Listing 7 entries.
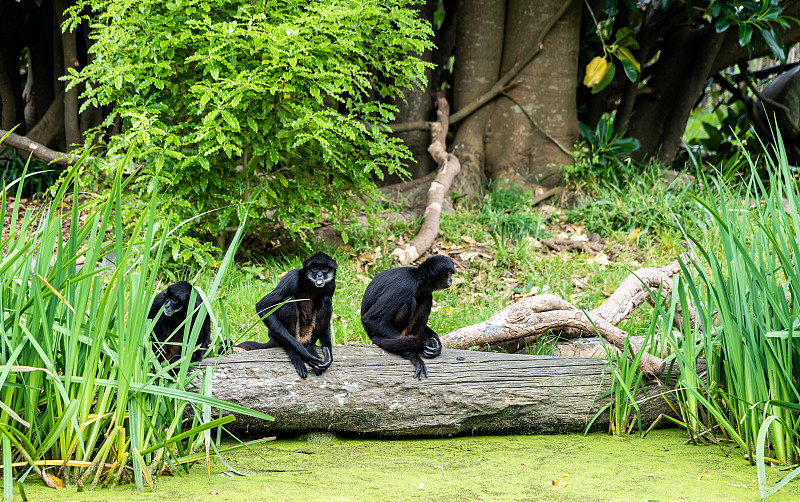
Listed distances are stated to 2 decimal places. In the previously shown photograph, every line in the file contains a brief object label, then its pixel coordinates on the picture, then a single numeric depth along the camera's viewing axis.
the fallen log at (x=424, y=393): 7.70
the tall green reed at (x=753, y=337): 6.49
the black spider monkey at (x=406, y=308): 8.27
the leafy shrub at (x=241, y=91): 12.25
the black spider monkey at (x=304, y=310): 7.93
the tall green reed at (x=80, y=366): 5.62
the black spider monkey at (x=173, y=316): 8.17
